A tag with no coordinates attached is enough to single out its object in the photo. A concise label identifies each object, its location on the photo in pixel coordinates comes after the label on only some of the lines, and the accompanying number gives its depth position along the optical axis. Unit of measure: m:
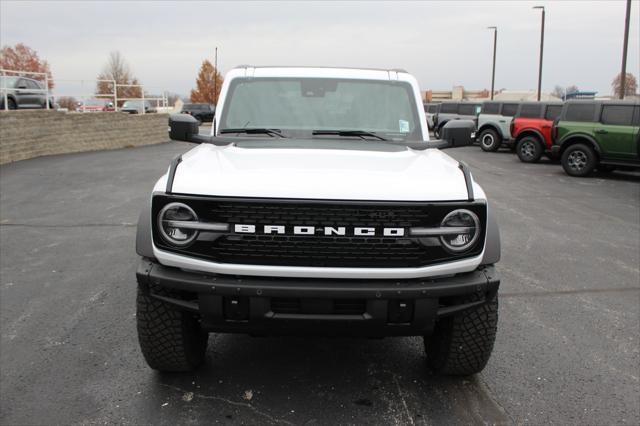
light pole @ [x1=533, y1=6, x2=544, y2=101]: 36.44
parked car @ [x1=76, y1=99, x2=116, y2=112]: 26.58
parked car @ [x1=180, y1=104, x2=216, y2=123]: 45.90
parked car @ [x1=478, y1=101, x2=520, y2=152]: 21.84
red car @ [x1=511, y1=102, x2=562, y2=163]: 18.34
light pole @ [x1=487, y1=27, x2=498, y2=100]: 47.03
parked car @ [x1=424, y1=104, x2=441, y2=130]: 28.58
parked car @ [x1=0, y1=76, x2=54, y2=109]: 17.95
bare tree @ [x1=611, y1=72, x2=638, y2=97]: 97.47
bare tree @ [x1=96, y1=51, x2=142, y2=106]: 81.06
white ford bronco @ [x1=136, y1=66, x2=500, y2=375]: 2.84
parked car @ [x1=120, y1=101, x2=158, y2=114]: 35.19
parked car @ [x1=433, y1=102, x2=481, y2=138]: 26.08
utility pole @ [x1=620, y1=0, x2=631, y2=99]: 23.04
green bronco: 14.16
